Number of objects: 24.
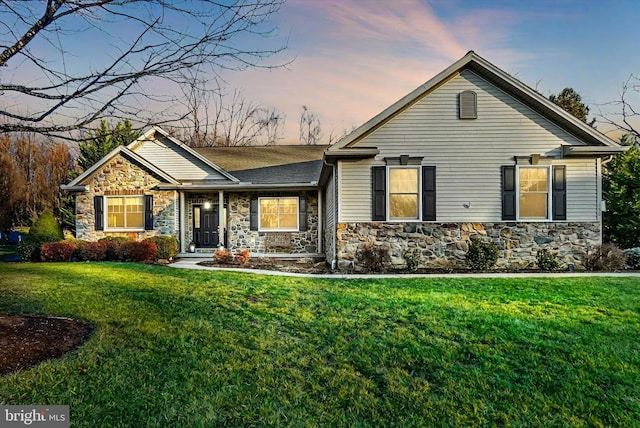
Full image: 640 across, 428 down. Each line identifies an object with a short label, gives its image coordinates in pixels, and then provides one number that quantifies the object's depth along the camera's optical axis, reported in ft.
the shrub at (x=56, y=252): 43.55
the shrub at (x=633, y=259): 36.64
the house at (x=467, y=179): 36.65
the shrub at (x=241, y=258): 41.68
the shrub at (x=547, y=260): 35.60
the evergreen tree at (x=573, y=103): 69.72
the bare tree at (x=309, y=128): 108.06
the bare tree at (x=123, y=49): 12.70
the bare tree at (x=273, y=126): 103.04
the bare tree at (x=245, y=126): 98.12
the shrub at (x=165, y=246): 45.39
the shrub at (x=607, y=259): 35.01
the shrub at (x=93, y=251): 43.93
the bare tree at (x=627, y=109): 43.16
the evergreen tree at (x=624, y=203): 43.06
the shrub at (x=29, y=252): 45.85
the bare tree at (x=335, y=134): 103.06
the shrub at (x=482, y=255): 35.58
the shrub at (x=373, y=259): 35.32
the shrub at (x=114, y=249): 44.04
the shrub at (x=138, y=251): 43.21
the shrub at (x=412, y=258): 35.40
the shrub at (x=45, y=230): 48.24
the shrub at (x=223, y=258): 41.83
